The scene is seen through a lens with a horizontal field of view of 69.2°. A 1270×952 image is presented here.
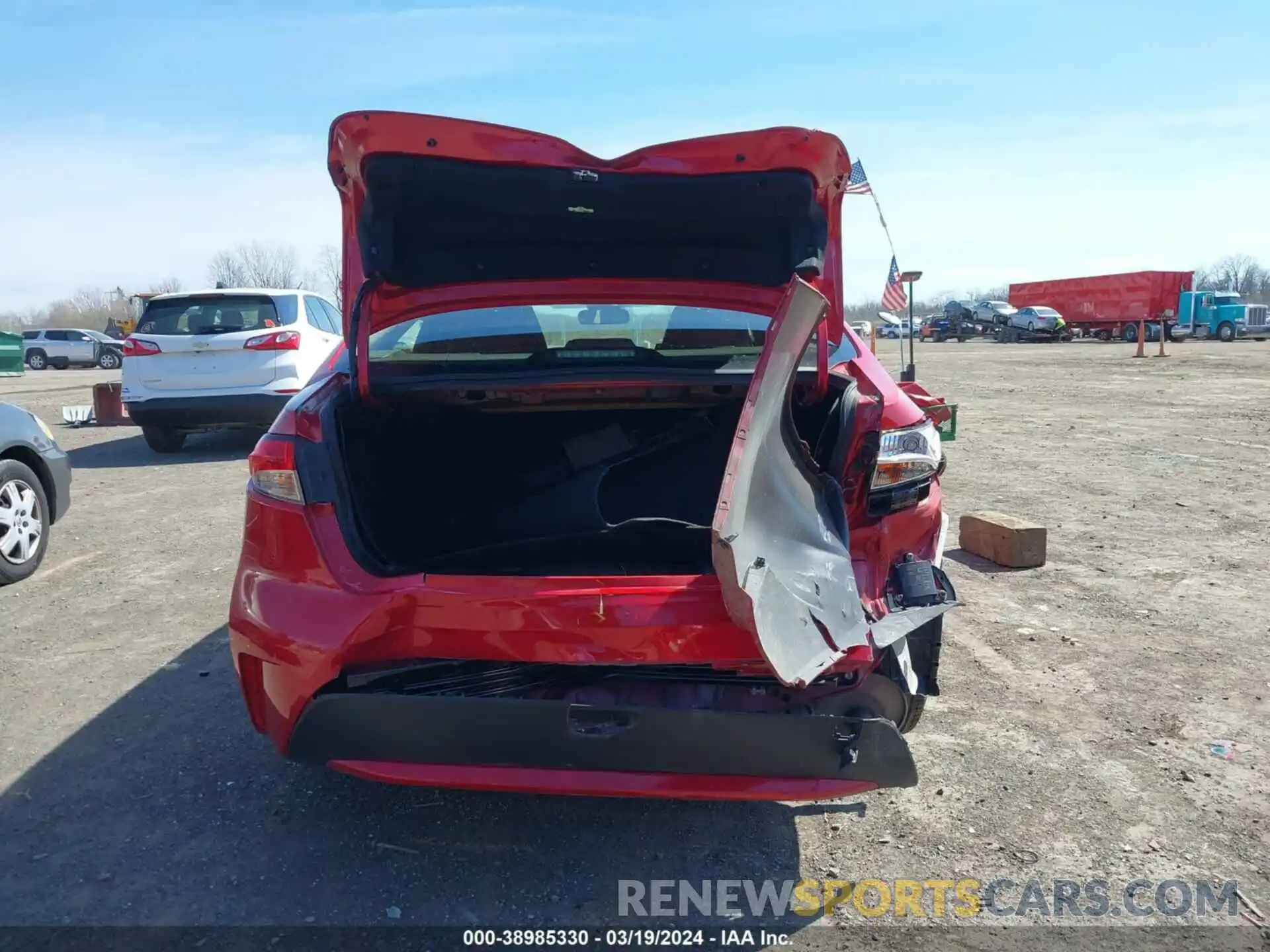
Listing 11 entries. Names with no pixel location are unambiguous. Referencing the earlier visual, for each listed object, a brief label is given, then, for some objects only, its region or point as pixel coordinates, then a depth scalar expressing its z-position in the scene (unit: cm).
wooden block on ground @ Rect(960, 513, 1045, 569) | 519
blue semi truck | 3906
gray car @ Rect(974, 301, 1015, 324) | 4541
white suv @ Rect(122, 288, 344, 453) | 909
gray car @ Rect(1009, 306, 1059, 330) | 4178
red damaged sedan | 220
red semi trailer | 3966
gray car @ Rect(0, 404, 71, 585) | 520
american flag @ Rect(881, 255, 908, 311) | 1847
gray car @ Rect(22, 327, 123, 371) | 3662
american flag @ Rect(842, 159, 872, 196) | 886
